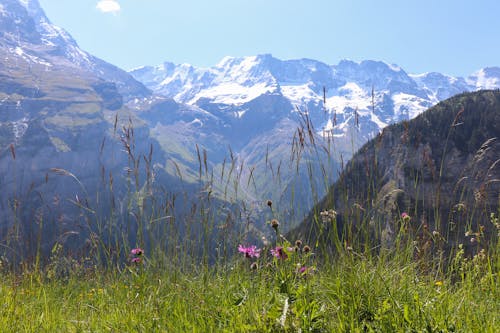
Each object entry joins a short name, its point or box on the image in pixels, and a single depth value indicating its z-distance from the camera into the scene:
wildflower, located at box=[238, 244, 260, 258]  3.90
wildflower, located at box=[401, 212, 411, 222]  4.40
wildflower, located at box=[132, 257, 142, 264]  3.96
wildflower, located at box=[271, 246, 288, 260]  3.50
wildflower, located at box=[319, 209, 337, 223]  3.72
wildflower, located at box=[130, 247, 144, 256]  3.89
